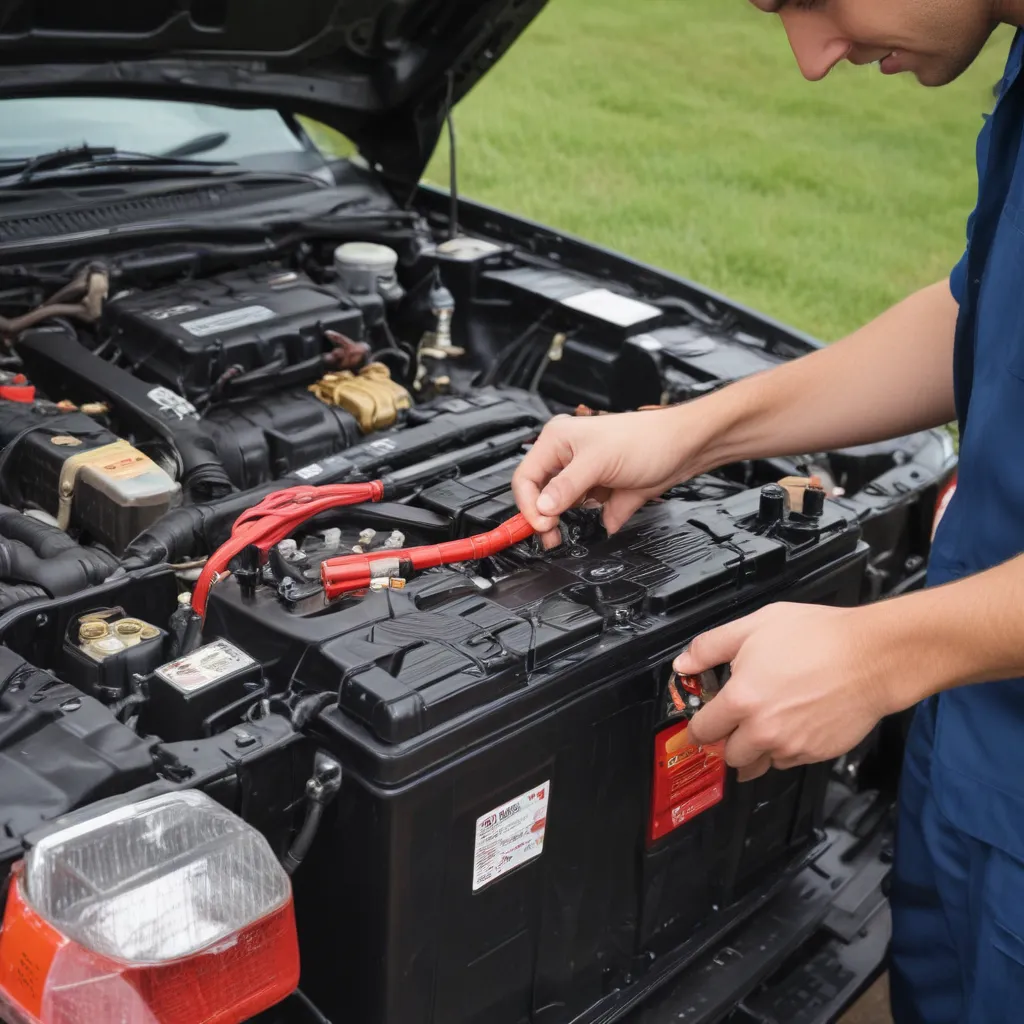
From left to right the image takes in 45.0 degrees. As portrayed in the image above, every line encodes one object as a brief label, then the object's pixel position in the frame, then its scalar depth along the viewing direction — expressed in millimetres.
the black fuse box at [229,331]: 2127
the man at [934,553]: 1180
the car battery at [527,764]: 1264
